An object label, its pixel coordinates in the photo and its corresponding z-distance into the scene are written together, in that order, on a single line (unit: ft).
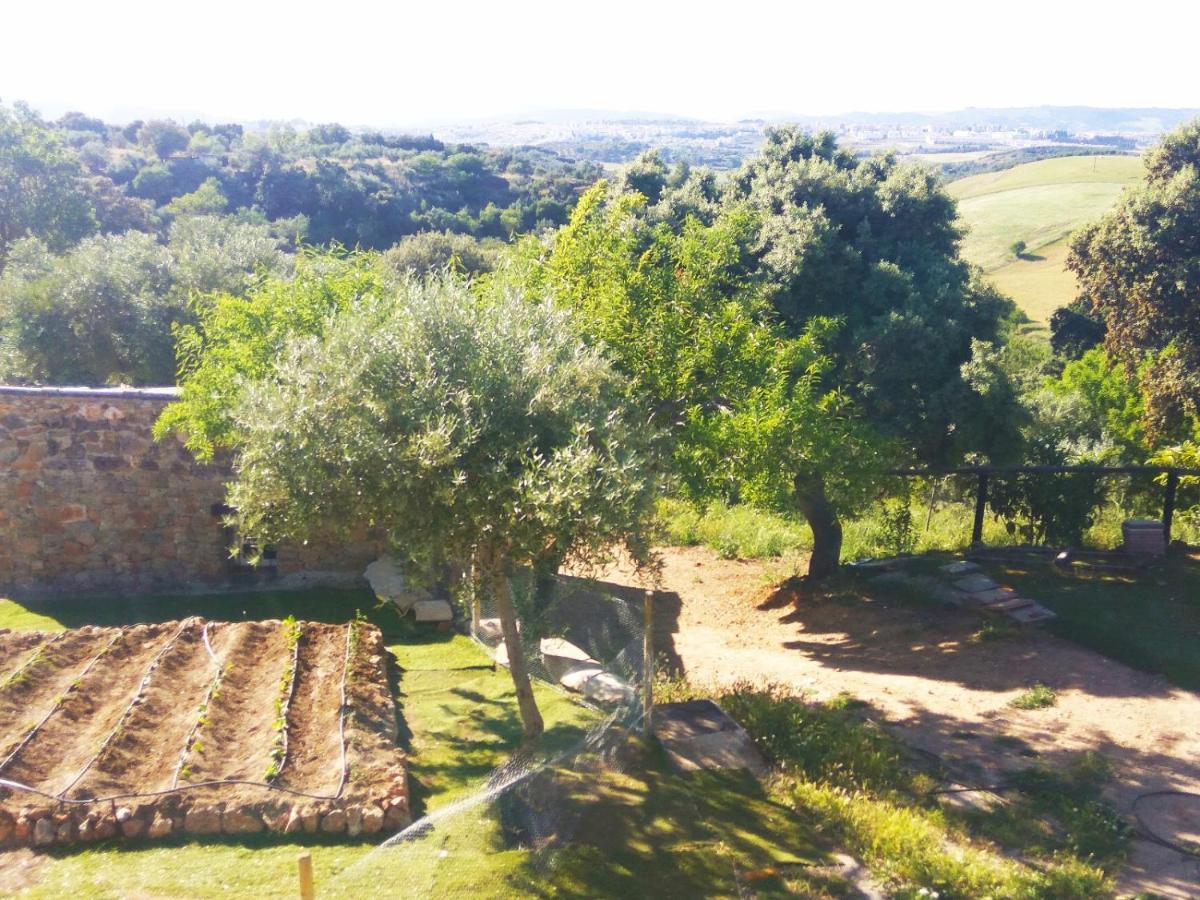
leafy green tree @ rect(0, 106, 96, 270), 127.75
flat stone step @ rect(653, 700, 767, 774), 30.58
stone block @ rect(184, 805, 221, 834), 26.03
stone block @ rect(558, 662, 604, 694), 36.63
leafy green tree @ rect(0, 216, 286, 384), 83.51
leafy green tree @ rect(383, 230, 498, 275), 127.24
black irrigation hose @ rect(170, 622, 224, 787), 27.71
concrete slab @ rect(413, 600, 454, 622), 45.24
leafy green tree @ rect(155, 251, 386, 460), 35.83
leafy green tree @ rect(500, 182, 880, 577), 37.93
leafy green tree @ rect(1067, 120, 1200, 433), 54.54
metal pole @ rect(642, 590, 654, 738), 30.89
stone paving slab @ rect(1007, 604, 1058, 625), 42.37
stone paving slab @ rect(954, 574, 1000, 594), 45.68
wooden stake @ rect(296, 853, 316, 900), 17.71
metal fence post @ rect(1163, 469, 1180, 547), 49.44
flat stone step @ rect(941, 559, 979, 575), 48.28
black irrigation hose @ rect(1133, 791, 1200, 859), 25.84
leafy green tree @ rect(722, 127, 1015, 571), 50.80
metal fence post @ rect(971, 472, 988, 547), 52.34
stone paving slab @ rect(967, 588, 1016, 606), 44.33
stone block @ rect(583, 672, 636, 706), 34.37
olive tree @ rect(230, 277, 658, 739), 25.20
